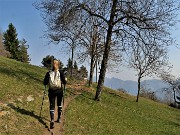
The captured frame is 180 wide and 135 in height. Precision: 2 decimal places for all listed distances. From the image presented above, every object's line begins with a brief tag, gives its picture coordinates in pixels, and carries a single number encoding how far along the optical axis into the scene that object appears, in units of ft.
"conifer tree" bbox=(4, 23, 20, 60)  122.52
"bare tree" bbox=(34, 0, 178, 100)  37.66
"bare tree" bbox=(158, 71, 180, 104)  132.09
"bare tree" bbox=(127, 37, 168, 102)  67.47
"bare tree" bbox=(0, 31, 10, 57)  170.68
